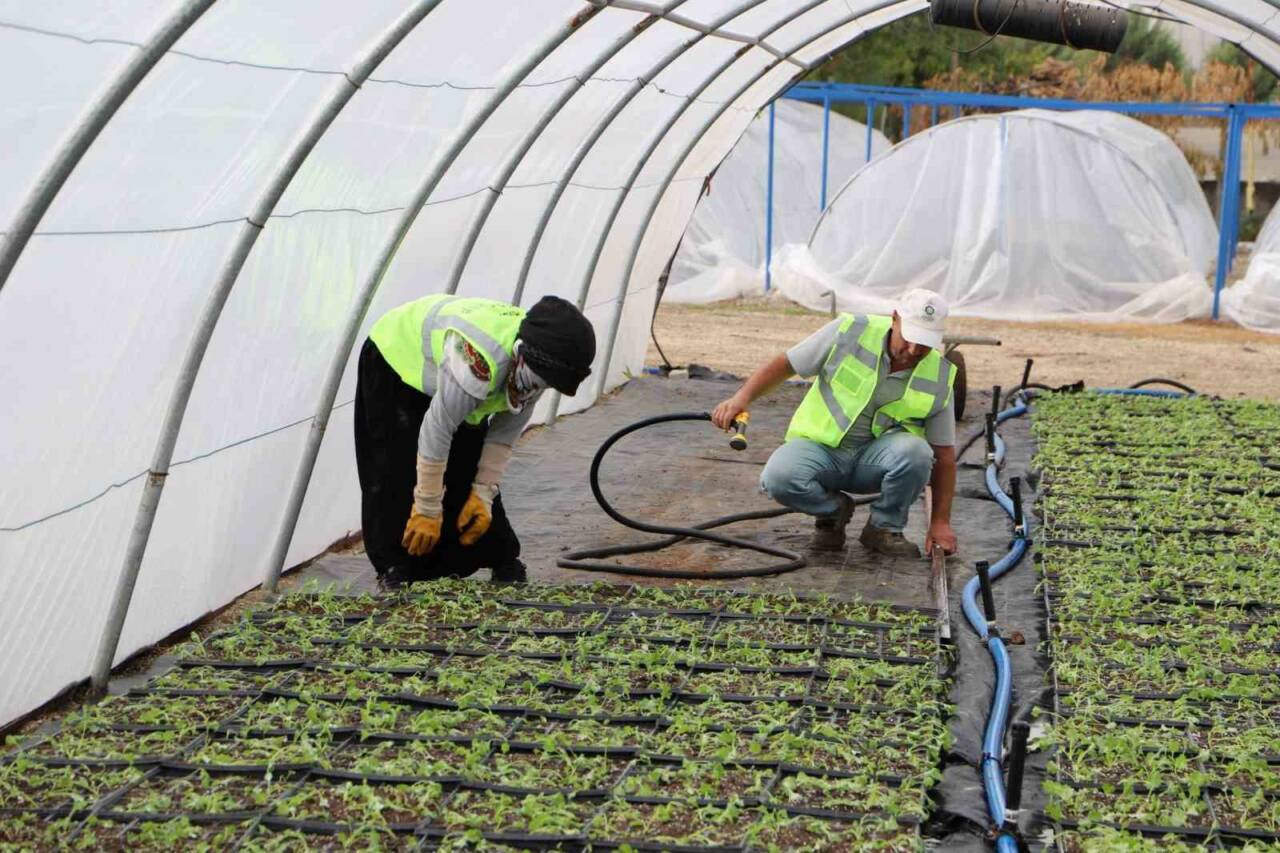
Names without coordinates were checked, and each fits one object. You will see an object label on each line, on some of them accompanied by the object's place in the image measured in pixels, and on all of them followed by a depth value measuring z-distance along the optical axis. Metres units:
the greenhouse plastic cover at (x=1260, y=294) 16.34
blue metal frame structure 16.78
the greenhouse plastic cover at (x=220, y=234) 4.06
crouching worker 6.04
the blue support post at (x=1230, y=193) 16.77
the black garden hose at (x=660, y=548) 5.98
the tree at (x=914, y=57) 25.03
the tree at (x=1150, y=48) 30.94
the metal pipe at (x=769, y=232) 18.78
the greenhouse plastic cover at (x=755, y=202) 19.19
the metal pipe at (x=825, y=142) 18.41
